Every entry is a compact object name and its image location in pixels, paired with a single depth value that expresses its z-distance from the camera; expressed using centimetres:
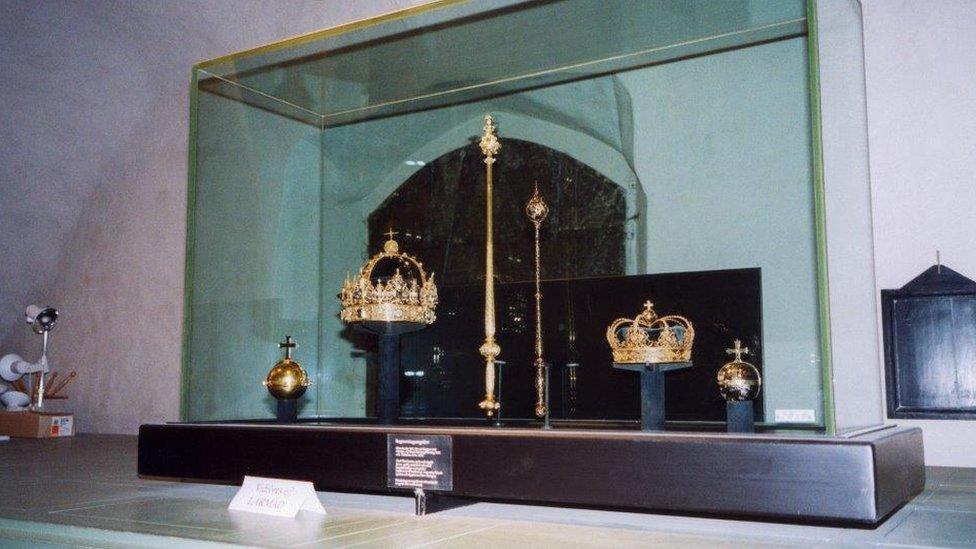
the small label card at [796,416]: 241
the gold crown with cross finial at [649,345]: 282
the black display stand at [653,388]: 275
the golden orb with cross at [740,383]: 255
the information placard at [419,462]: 260
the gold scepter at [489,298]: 332
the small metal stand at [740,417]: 251
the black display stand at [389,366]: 312
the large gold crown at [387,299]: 316
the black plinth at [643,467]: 210
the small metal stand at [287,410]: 325
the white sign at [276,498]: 268
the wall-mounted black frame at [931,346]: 401
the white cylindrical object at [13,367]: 730
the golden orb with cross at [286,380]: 323
